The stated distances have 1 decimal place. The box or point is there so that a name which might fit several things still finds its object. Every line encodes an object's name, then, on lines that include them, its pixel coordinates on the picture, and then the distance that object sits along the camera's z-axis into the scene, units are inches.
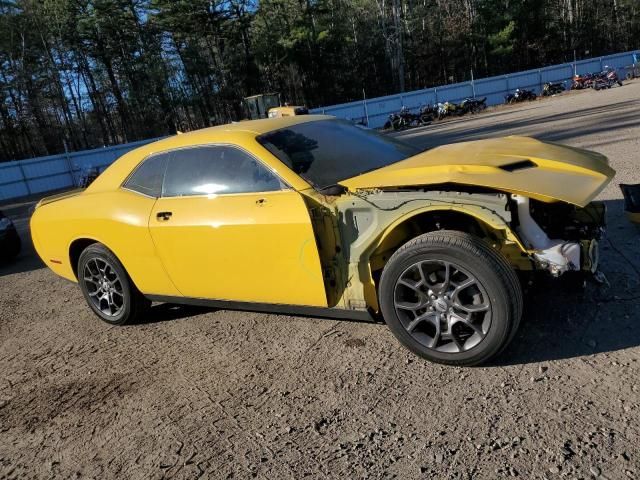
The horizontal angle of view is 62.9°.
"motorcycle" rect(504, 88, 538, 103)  1290.6
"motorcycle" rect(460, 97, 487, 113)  1206.8
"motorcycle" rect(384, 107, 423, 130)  1152.2
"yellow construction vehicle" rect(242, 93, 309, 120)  1228.5
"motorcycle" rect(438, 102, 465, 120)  1189.7
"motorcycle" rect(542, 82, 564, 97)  1312.7
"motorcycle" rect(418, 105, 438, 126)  1168.2
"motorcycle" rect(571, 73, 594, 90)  1302.9
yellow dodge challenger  114.3
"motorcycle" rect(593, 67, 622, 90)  1203.2
